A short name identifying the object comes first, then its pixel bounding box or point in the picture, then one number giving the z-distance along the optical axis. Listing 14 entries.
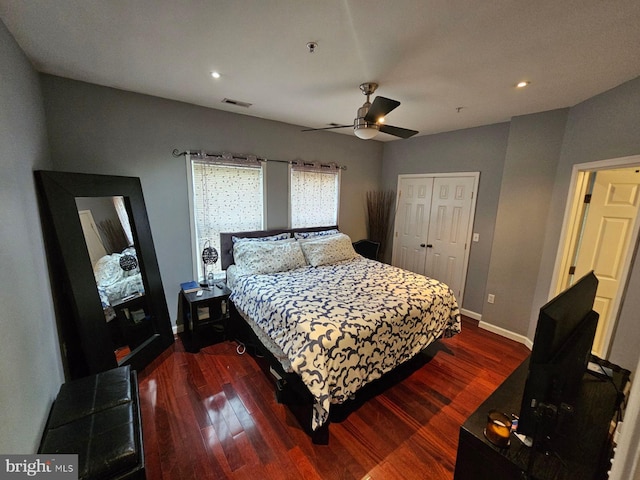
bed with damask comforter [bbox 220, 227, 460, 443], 1.75
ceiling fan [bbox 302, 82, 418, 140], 1.90
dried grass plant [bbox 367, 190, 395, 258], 4.48
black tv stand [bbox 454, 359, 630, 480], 0.95
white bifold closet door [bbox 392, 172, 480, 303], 3.56
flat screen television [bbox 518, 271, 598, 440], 0.85
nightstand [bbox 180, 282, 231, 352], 2.62
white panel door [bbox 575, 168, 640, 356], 2.35
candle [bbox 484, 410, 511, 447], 1.01
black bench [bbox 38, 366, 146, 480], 1.20
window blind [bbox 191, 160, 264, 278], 2.92
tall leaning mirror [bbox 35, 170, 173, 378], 1.83
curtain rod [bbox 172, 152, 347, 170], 2.71
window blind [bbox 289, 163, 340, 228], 3.64
